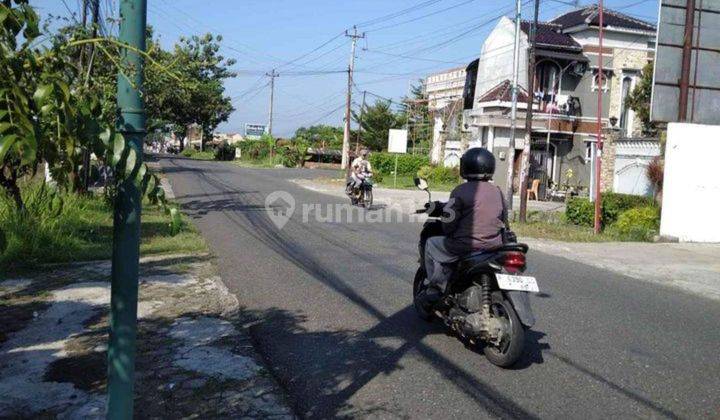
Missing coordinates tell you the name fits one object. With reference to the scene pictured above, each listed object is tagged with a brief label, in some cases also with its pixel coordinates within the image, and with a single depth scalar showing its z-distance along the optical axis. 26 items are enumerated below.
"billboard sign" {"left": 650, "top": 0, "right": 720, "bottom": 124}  15.52
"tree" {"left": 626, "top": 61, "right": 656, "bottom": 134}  23.98
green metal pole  2.48
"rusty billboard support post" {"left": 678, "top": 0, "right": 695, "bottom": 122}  15.42
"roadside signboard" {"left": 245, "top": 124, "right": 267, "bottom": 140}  96.11
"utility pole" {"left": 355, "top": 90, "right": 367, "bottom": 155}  61.48
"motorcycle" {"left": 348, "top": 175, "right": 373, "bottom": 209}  20.93
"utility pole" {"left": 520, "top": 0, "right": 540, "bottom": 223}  18.52
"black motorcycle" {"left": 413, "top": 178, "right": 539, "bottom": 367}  5.08
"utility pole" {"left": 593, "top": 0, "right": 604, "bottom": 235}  15.66
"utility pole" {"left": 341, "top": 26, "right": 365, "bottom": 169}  43.88
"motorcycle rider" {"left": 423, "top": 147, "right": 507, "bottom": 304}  5.62
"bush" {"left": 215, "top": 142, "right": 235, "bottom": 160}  72.62
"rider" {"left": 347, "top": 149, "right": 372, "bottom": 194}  20.91
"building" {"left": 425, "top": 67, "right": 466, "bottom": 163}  41.46
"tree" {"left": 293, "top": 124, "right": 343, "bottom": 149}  68.23
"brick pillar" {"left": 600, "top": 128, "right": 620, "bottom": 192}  28.84
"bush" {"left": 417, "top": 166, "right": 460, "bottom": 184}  36.75
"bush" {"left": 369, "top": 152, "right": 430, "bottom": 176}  44.53
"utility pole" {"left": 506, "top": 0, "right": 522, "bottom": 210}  20.61
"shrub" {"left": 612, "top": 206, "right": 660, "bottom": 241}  15.68
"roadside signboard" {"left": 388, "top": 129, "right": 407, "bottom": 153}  27.69
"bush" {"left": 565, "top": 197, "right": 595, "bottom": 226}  18.39
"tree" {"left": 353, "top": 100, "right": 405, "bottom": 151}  60.12
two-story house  31.70
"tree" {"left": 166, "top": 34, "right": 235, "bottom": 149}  48.19
